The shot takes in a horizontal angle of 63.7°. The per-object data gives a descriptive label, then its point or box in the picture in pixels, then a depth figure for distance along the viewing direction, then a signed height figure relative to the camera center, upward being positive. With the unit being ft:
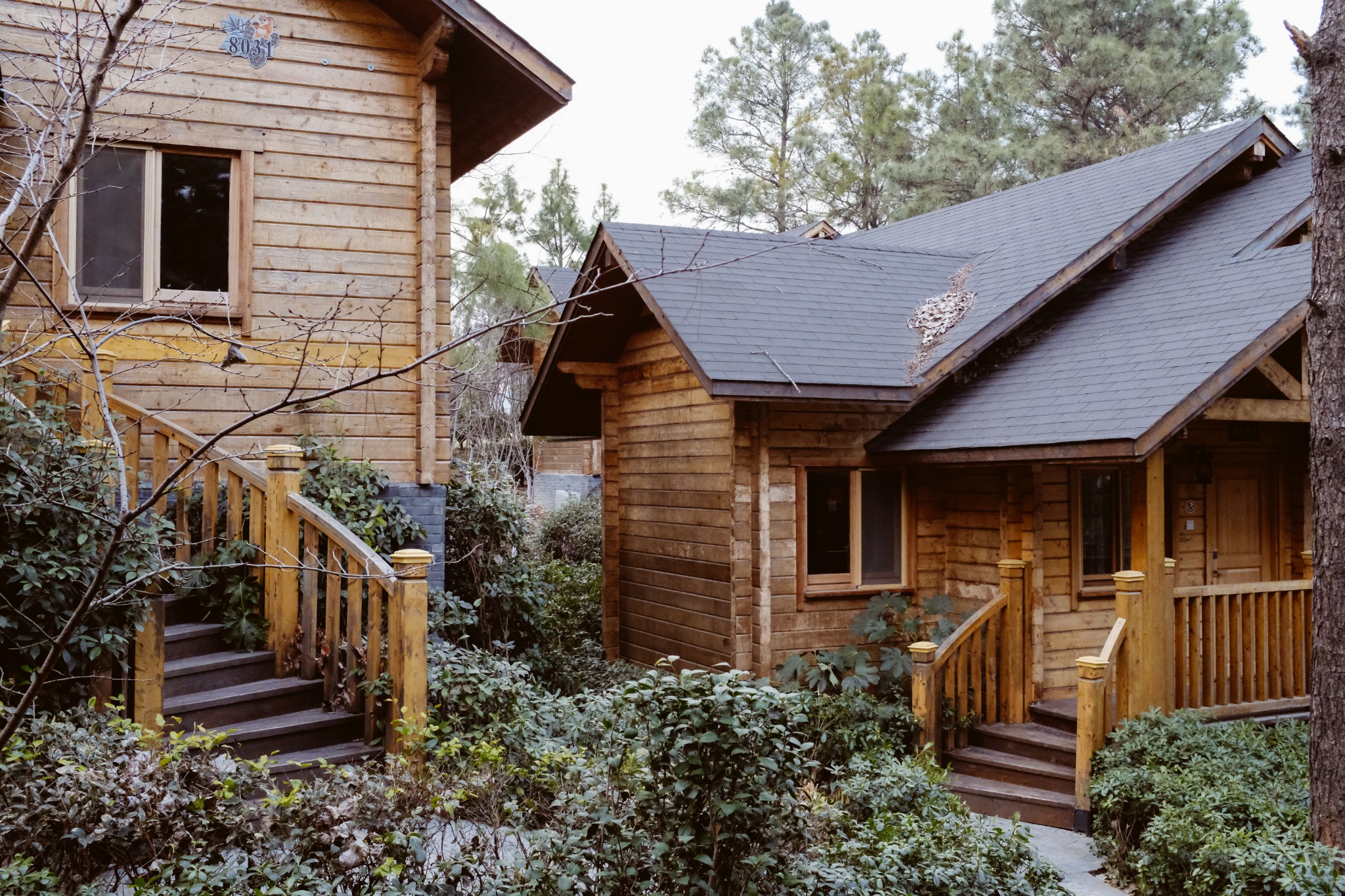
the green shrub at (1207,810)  19.29 -6.75
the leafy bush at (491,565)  34.94 -2.99
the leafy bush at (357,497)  26.78 -0.61
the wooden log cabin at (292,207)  27.94 +7.12
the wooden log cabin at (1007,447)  29.48 +0.88
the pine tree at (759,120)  104.63 +34.86
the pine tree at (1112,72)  87.56 +33.57
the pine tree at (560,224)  102.83 +23.83
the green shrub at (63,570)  18.38 -1.71
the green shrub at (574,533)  70.38 -3.95
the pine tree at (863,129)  100.22 +32.42
